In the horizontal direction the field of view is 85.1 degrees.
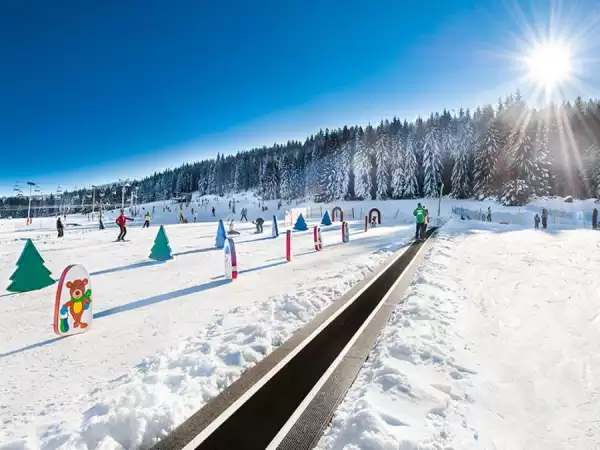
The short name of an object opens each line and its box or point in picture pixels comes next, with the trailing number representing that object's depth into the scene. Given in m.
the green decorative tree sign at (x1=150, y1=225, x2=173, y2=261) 13.52
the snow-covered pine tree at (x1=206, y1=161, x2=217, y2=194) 131.12
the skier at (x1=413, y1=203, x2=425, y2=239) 18.33
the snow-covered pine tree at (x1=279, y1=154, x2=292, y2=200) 89.29
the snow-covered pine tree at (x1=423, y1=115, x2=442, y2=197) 62.50
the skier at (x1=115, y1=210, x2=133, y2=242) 20.65
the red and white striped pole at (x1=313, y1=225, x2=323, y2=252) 15.98
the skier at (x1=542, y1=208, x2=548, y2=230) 25.83
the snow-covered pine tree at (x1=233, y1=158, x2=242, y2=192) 125.62
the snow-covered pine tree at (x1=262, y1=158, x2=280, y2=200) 94.12
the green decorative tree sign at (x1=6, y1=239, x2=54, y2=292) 8.88
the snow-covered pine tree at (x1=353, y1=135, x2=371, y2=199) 67.06
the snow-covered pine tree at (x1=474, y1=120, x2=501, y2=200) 53.41
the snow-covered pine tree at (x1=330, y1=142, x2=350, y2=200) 70.12
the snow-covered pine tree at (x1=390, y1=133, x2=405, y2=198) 64.31
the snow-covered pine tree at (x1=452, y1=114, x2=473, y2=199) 61.19
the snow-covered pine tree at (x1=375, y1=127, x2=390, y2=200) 66.12
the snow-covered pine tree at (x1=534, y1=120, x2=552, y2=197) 48.38
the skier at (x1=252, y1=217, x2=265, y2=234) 26.06
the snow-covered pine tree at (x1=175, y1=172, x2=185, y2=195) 139.35
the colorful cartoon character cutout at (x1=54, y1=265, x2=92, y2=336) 5.61
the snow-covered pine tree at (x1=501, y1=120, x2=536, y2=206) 47.76
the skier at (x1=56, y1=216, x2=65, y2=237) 26.02
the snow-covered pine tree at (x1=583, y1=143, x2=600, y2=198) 48.68
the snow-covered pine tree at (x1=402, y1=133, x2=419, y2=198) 63.50
